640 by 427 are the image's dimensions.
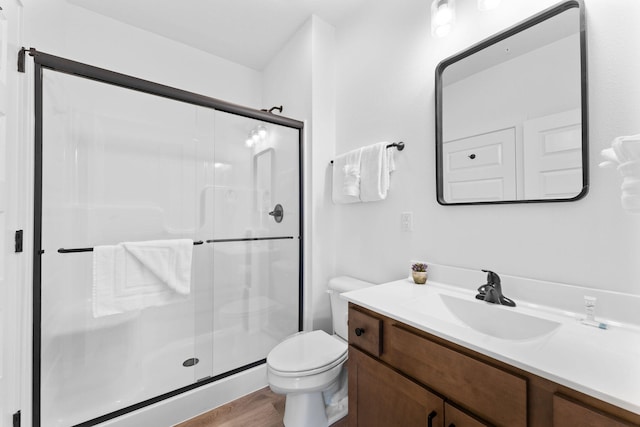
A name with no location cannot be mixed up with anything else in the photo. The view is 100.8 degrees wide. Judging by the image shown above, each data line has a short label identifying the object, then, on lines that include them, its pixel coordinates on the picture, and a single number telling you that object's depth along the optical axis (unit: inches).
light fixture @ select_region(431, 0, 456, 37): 48.0
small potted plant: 52.5
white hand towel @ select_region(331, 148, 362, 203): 65.7
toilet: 49.7
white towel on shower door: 53.6
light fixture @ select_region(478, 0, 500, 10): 42.1
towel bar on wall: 60.0
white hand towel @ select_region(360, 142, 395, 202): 61.4
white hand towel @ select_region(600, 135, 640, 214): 26.4
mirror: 36.9
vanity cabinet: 22.4
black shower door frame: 46.1
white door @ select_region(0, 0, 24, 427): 38.6
